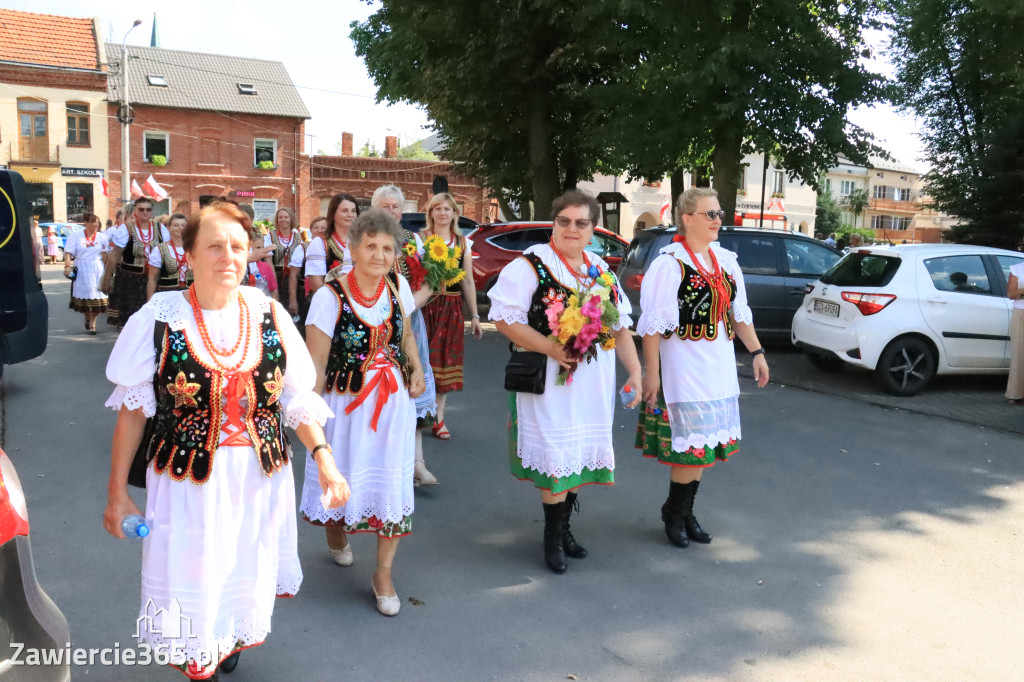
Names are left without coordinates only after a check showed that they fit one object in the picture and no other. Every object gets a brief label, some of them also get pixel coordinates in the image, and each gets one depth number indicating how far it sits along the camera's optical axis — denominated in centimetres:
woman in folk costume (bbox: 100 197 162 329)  1171
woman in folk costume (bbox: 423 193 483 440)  682
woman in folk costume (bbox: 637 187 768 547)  490
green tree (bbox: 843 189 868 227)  7219
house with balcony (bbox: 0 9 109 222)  4125
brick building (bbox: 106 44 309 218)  4419
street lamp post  3416
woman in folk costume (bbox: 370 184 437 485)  575
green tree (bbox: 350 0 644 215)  1590
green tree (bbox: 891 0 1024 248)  1583
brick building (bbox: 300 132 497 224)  4772
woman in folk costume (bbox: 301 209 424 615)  408
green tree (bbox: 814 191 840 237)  6888
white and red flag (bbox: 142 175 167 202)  1755
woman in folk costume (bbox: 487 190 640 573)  455
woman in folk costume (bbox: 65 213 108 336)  1420
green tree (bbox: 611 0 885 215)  1298
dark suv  1239
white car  960
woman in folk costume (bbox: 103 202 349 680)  287
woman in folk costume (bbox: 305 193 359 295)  612
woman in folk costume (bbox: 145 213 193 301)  968
